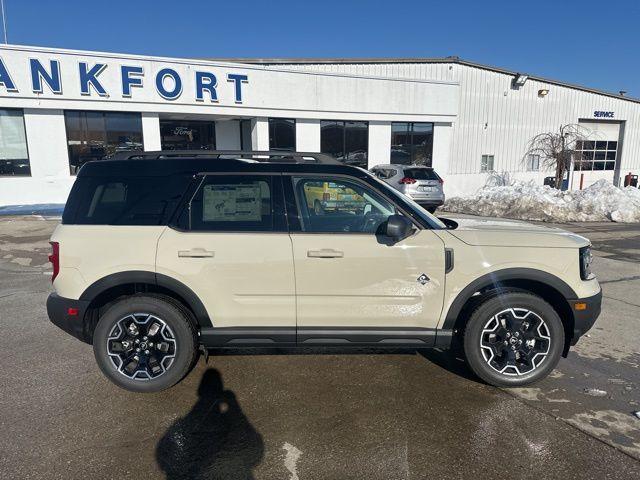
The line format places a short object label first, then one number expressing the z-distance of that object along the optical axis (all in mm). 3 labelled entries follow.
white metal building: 14295
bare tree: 23250
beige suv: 3490
